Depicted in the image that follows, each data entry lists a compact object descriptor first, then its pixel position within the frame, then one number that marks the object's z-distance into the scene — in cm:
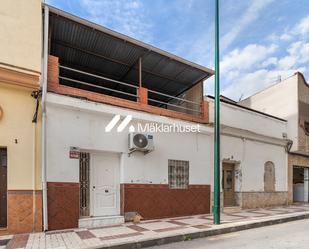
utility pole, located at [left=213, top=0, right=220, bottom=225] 733
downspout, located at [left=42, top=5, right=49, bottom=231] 614
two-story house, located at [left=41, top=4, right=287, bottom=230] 671
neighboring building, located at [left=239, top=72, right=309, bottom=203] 1286
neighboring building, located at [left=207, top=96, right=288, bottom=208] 1044
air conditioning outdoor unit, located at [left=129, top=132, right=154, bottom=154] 761
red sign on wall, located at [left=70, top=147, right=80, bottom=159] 677
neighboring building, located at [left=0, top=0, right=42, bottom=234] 594
